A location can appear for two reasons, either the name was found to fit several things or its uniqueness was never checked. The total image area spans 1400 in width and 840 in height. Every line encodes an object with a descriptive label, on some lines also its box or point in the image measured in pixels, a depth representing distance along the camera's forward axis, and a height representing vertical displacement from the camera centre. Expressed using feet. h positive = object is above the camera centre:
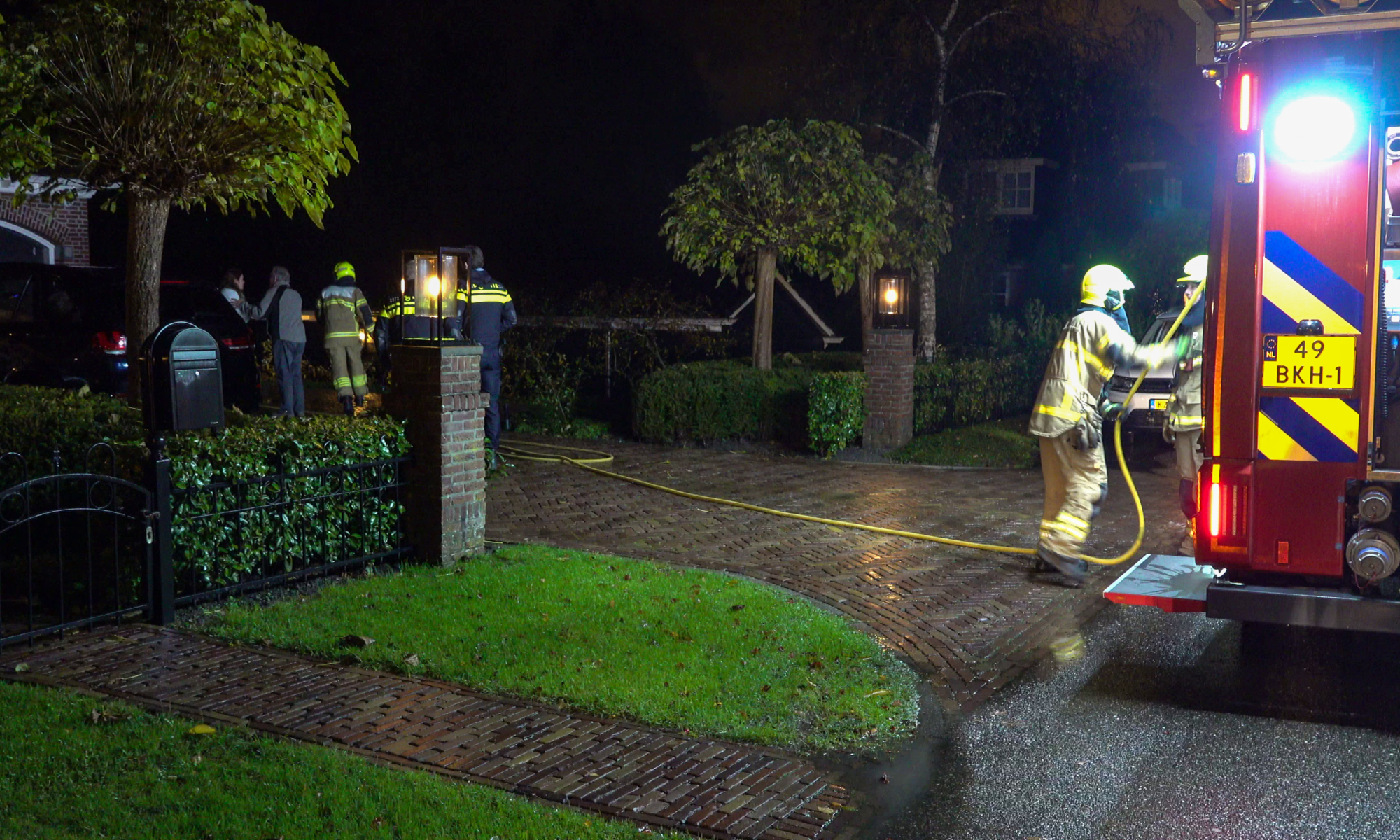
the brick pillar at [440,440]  24.73 -1.98
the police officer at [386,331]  40.06 +0.60
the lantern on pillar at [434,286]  26.21 +1.42
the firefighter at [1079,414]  24.85 -1.35
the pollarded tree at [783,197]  46.01 +6.02
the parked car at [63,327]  41.60 +0.65
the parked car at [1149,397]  41.81 -1.64
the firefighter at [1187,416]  24.21 -1.34
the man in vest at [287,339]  41.14 +0.25
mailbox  19.94 -0.52
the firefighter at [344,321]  40.65 +0.90
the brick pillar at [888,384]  44.04 -1.30
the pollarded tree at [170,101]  24.31 +5.20
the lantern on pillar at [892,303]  44.93 +1.79
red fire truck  16.17 +0.48
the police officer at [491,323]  35.88 +0.76
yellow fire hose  24.24 -3.87
